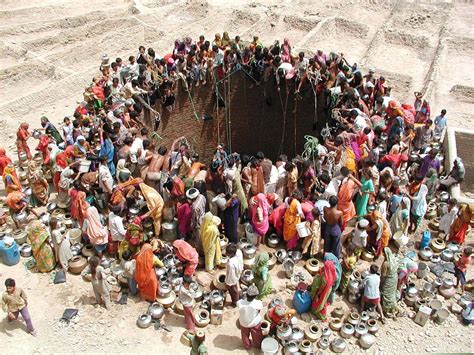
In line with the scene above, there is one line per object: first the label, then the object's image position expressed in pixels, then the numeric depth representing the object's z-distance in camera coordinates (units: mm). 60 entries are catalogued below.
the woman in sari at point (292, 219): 9227
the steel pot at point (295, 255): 9359
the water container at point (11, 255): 9305
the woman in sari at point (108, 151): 10711
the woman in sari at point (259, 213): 9258
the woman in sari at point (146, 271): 8266
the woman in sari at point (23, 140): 12125
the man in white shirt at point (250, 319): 7477
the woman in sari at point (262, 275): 8246
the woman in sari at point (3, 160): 11484
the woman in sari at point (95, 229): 9109
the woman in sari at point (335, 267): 8188
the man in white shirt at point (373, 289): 8172
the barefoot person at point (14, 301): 7791
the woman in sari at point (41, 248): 9022
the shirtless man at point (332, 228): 8820
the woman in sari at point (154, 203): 9523
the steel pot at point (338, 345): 7977
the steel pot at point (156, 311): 8391
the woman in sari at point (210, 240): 8781
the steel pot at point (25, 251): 9617
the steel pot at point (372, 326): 8188
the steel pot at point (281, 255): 9312
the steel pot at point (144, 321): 8289
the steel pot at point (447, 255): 9594
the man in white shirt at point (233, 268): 8141
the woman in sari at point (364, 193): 9727
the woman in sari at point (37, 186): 10602
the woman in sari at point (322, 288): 7938
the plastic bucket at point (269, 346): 7672
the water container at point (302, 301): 8336
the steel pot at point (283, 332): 7762
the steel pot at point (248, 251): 9102
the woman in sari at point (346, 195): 9500
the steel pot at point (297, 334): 7883
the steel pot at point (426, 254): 9641
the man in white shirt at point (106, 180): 9891
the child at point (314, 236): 9070
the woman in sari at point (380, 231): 9164
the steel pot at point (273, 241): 9672
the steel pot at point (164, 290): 8547
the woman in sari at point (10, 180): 10445
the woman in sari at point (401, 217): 9609
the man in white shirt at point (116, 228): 9102
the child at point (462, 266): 8856
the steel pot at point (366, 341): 8031
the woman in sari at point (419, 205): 9922
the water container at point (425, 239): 9695
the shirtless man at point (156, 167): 10438
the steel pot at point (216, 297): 8367
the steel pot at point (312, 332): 8023
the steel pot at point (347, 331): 8156
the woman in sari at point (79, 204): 9586
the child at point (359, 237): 8961
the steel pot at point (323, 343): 7961
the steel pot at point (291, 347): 7757
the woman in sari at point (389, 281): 8297
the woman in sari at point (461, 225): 9562
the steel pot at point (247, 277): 8672
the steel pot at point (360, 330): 8141
